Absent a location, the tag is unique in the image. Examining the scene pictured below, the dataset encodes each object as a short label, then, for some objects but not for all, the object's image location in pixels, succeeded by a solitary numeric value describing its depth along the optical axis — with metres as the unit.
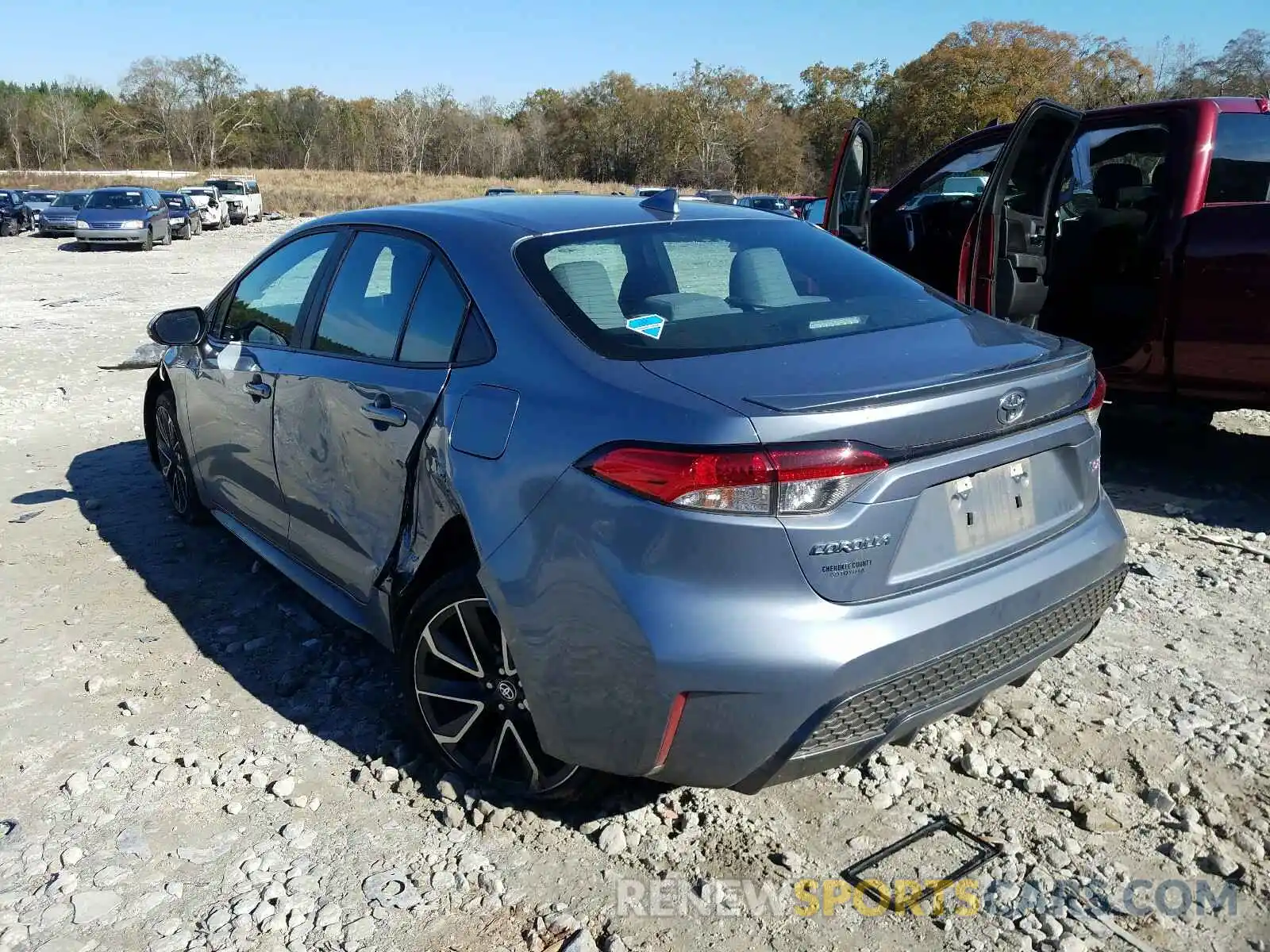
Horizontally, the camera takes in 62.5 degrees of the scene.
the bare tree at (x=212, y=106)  87.00
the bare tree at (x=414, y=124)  86.38
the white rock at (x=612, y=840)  2.71
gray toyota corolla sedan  2.23
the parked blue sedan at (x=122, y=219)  28.02
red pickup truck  5.05
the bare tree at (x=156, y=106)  85.69
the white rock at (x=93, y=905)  2.48
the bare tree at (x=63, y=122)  80.62
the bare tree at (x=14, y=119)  80.12
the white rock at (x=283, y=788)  2.99
